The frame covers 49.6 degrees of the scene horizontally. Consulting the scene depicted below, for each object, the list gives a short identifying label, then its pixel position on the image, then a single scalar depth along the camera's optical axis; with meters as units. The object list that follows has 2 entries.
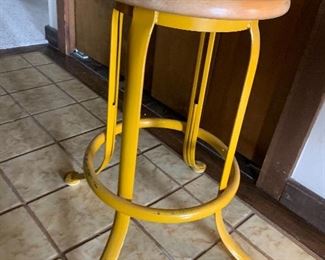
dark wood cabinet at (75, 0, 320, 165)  0.98
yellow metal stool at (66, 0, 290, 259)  0.52
